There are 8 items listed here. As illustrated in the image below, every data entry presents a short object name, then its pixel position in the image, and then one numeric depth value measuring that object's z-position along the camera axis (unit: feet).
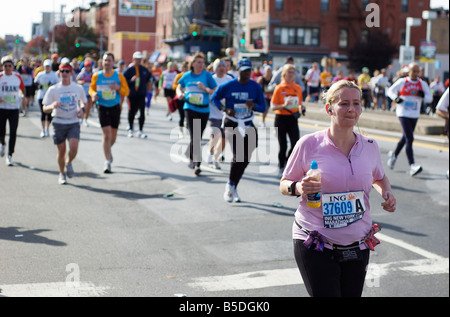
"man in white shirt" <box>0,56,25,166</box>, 40.70
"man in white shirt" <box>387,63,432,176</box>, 49.16
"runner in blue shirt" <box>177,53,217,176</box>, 46.96
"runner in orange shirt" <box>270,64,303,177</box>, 43.27
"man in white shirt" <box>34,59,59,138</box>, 61.82
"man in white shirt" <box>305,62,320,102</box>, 101.15
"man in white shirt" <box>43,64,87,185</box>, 41.04
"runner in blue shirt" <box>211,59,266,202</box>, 36.50
